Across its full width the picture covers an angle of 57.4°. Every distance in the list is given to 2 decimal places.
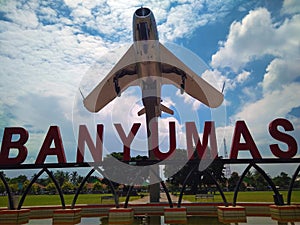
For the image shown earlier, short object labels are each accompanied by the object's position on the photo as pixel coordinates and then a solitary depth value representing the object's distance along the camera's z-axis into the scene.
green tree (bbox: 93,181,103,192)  84.15
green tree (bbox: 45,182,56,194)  80.24
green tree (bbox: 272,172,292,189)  81.75
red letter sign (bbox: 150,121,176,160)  17.97
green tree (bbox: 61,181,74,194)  83.79
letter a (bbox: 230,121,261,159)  17.50
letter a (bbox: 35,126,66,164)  17.92
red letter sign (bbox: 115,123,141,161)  18.45
